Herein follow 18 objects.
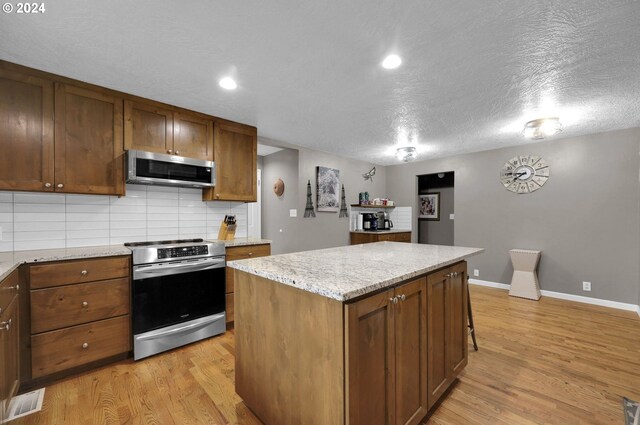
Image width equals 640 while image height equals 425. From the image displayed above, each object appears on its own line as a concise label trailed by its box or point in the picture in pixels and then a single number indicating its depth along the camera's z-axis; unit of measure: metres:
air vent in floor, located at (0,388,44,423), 1.63
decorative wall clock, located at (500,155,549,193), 4.03
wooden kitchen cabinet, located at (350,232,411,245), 4.90
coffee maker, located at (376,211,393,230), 5.75
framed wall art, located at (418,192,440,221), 6.20
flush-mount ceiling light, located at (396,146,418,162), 4.03
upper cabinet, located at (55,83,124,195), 2.17
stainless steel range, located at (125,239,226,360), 2.26
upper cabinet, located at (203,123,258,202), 3.07
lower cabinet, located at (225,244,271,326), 2.82
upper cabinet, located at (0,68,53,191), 1.96
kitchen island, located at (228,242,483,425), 1.11
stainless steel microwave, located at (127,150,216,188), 2.41
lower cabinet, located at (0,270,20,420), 1.40
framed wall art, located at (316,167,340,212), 4.66
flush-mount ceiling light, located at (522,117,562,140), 2.96
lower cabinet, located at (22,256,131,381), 1.88
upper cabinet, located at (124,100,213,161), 2.50
